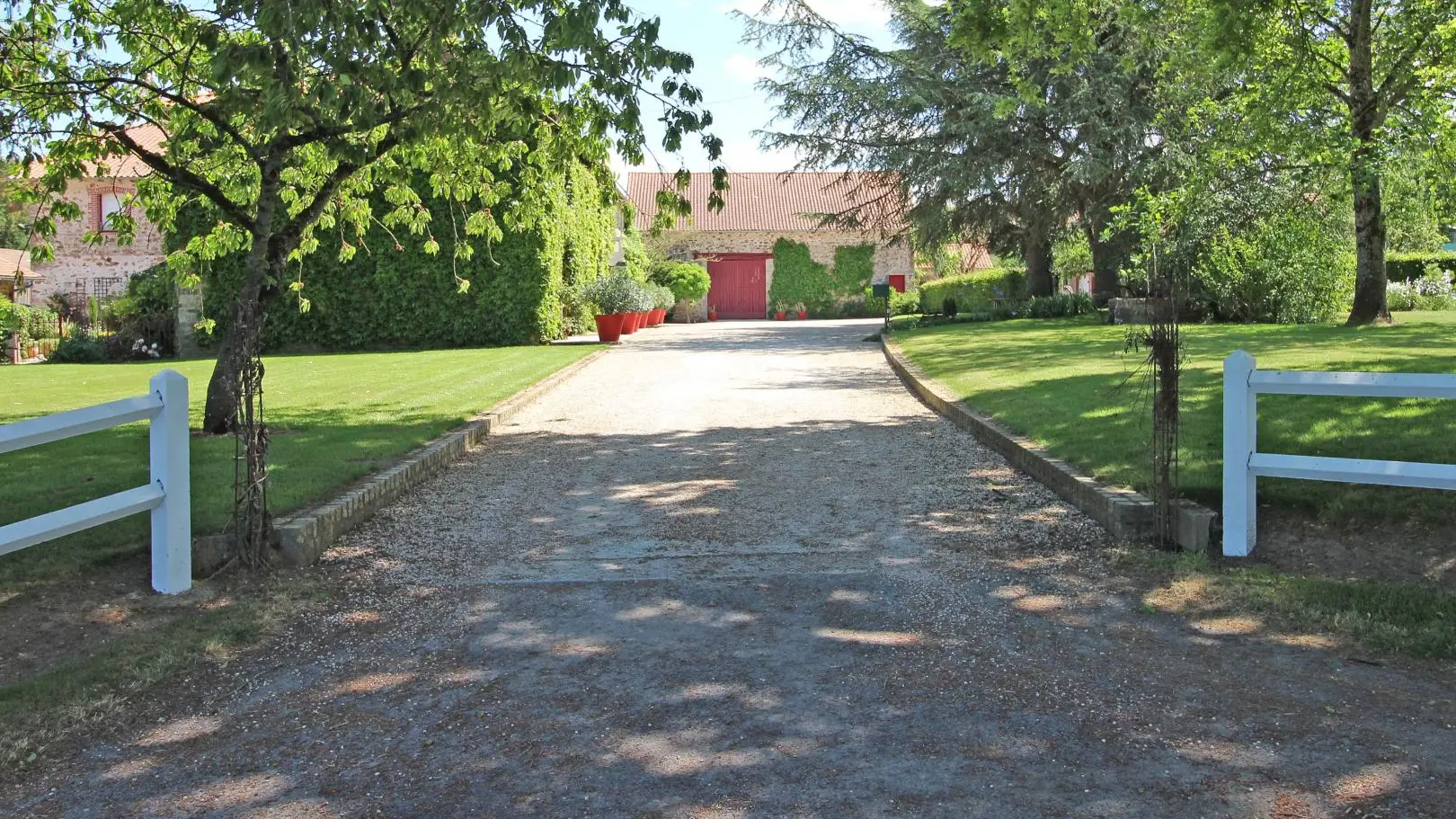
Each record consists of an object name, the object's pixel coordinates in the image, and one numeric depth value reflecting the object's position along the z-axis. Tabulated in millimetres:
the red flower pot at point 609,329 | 24641
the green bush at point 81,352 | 22641
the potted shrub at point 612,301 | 24788
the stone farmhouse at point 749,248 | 44969
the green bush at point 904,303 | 36631
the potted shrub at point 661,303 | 33794
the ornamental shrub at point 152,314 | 23469
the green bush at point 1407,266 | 34062
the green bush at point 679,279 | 38875
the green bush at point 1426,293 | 27875
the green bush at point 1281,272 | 21484
